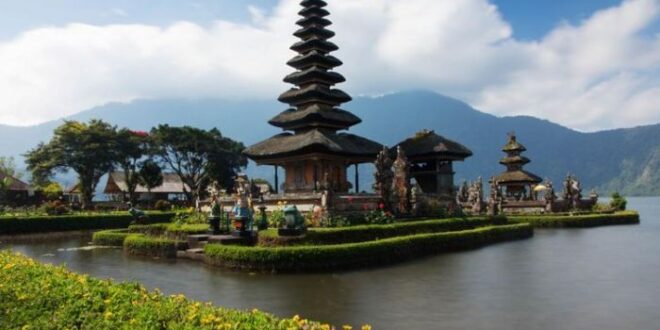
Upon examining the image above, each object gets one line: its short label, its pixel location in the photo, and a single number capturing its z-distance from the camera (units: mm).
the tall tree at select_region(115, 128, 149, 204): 62969
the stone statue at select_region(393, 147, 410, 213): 31781
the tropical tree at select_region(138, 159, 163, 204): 64500
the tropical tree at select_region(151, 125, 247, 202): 66375
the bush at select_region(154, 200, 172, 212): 55656
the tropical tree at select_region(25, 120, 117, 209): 60156
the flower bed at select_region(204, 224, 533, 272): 18766
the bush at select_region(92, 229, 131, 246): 29391
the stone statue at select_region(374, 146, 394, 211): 30781
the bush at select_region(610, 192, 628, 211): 55362
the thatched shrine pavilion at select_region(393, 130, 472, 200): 42688
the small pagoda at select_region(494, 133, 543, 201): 56812
